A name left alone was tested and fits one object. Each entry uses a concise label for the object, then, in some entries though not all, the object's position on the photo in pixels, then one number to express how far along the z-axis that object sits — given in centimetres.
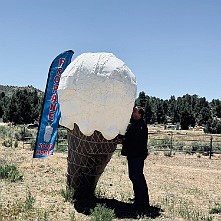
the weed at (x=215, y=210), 595
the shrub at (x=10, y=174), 736
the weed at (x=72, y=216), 473
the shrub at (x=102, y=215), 464
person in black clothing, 570
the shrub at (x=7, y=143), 1486
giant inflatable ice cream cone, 525
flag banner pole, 759
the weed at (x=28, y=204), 508
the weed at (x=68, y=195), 589
